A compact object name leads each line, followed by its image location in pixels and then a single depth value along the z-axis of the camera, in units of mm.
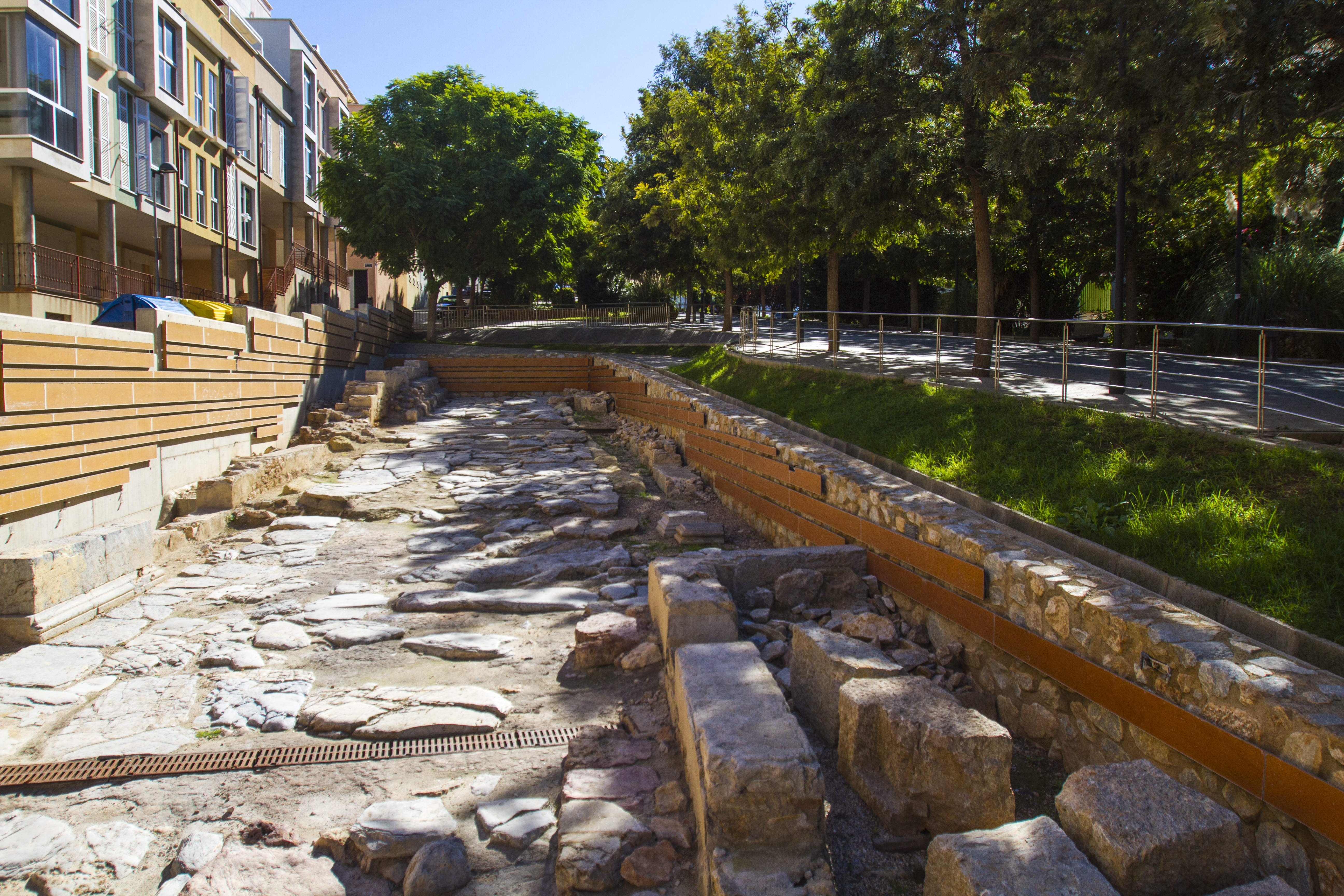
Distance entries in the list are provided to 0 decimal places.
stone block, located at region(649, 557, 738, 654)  4793
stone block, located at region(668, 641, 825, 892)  2930
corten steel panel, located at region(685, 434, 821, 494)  7375
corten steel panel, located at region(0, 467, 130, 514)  6406
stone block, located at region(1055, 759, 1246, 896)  2482
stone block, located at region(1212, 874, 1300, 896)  2285
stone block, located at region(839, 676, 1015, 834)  3293
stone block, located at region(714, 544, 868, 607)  5832
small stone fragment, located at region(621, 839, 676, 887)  3117
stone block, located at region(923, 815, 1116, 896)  2365
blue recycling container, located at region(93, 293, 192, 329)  12148
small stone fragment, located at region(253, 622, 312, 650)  5672
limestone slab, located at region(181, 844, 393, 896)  3121
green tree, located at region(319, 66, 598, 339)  27250
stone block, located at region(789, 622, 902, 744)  4047
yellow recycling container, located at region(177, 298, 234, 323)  13211
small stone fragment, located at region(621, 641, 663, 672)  5105
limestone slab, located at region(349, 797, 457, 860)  3307
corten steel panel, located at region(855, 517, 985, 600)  4703
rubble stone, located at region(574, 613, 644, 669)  5230
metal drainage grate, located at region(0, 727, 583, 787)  3896
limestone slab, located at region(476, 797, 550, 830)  3582
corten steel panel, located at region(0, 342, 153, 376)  6566
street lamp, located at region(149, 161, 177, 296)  17938
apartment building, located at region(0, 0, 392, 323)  16719
